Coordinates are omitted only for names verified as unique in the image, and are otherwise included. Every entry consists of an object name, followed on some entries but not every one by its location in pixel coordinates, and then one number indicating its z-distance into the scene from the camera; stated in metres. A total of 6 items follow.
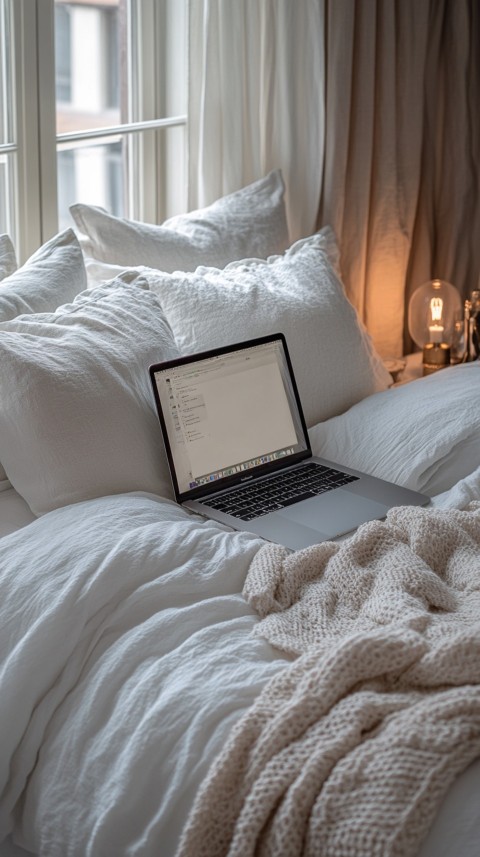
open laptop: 1.71
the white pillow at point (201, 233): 2.15
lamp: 2.70
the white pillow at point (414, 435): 1.84
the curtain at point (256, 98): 2.42
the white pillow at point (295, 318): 2.01
